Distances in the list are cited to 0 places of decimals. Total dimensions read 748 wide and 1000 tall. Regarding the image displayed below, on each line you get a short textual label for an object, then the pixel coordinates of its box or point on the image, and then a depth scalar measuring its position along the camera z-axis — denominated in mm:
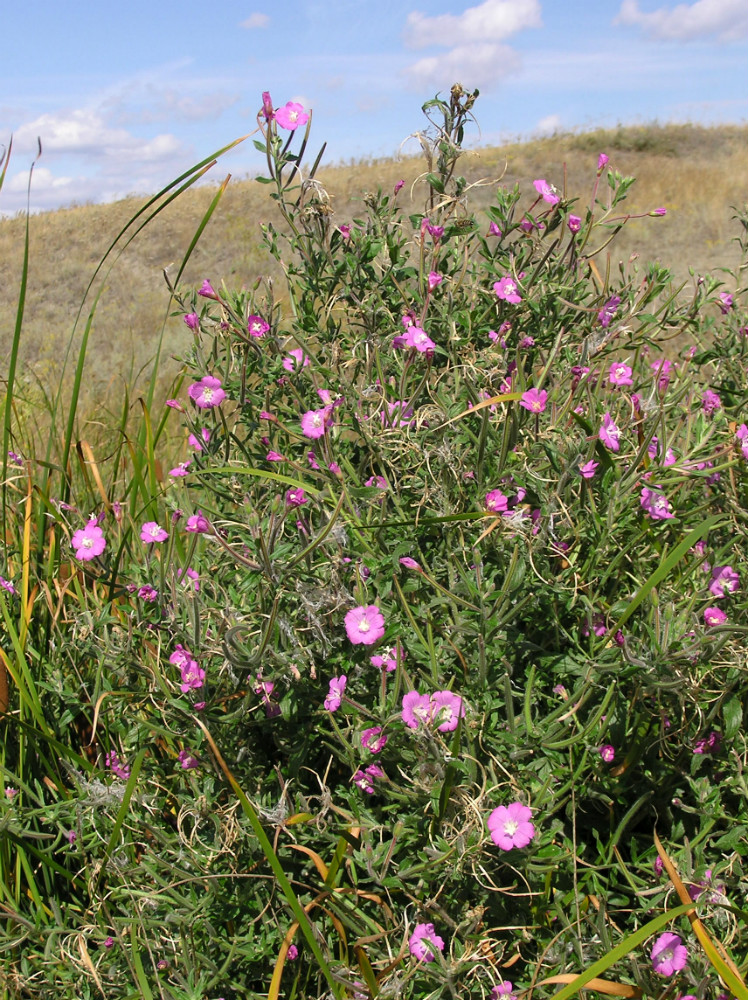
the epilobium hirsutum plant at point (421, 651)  891
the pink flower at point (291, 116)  1020
